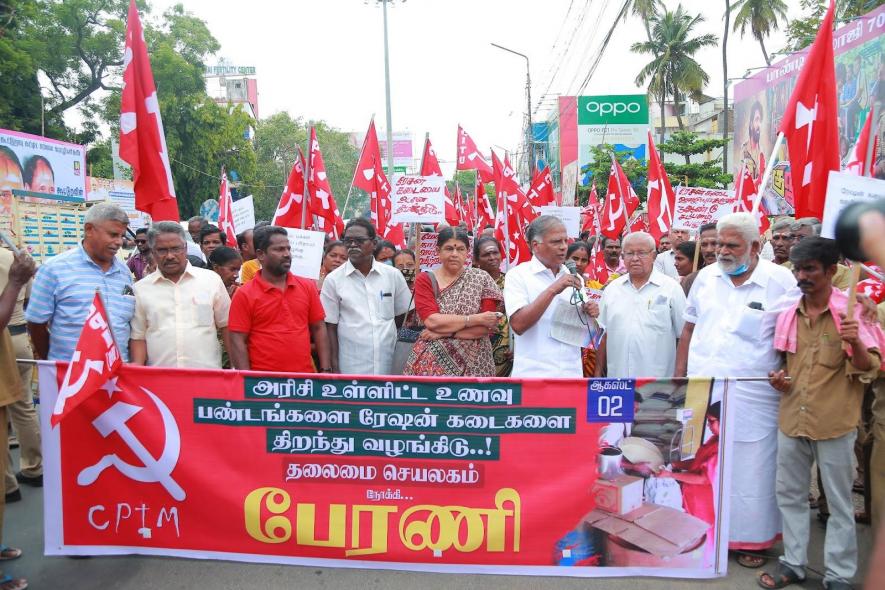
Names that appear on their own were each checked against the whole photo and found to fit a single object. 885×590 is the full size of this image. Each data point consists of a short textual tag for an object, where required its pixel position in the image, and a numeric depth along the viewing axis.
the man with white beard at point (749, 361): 3.62
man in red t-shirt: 4.11
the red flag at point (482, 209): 13.23
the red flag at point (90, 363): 3.18
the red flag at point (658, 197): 8.79
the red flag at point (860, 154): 4.21
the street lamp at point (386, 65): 22.06
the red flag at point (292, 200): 7.48
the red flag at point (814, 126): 4.20
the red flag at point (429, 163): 10.71
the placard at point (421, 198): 8.04
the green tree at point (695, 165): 24.06
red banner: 3.40
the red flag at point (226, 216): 8.50
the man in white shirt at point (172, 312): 4.06
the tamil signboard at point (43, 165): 16.22
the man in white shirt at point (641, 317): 4.22
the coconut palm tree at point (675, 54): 36.91
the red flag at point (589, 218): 15.89
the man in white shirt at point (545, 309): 3.91
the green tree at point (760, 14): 30.62
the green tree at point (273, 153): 49.59
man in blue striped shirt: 3.97
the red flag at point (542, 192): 11.71
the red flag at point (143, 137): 4.54
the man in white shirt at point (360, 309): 4.61
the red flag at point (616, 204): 9.86
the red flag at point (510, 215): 8.20
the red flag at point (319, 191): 7.79
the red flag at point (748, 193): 7.89
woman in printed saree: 4.06
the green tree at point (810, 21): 19.75
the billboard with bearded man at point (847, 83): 15.82
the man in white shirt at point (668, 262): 8.02
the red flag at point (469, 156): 12.91
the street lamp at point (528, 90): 28.05
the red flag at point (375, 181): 9.51
